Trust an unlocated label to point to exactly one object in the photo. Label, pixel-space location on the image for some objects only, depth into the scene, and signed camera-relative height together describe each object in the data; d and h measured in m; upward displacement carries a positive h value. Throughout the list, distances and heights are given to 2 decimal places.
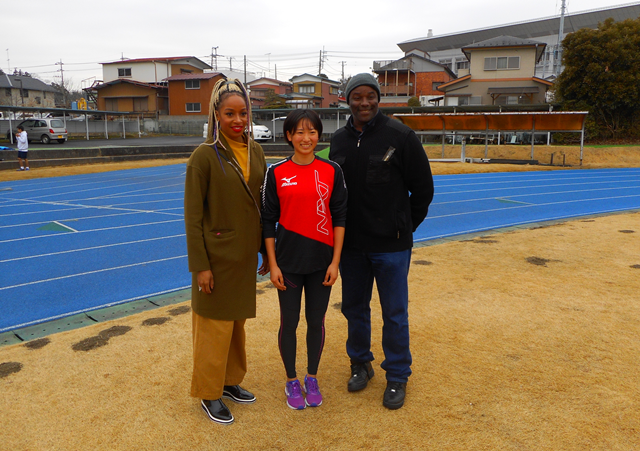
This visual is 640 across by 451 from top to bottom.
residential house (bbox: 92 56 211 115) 46.16 +4.91
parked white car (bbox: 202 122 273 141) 32.08 +0.27
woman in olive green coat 2.69 -0.52
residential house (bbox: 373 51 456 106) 49.09 +5.88
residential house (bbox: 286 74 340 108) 59.22 +5.85
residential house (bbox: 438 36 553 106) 36.47 +4.45
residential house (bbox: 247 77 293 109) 59.24 +6.27
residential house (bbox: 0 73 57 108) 50.22 +4.73
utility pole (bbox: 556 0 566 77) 41.96 +8.88
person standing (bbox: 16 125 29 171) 18.00 -0.44
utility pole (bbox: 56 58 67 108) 63.46 +8.51
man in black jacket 2.95 -0.39
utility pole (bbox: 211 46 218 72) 73.69 +11.75
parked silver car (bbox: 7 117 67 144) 30.81 +0.53
